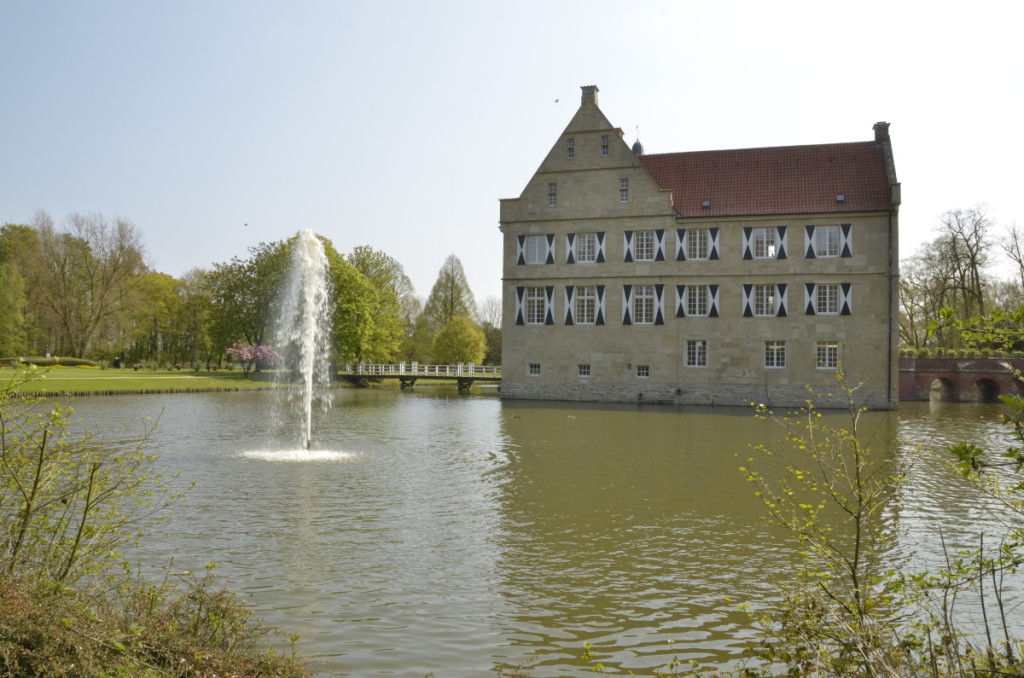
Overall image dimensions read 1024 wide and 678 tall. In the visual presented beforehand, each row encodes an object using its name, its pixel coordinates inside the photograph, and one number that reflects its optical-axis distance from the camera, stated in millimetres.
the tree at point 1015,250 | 41844
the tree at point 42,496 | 5246
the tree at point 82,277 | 53719
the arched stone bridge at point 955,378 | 38125
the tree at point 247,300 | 52625
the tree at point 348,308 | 49875
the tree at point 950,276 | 42781
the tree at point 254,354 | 52281
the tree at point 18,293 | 48406
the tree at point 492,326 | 63875
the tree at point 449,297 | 64062
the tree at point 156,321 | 60531
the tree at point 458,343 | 57688
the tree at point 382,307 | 54844
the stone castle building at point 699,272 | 33406
